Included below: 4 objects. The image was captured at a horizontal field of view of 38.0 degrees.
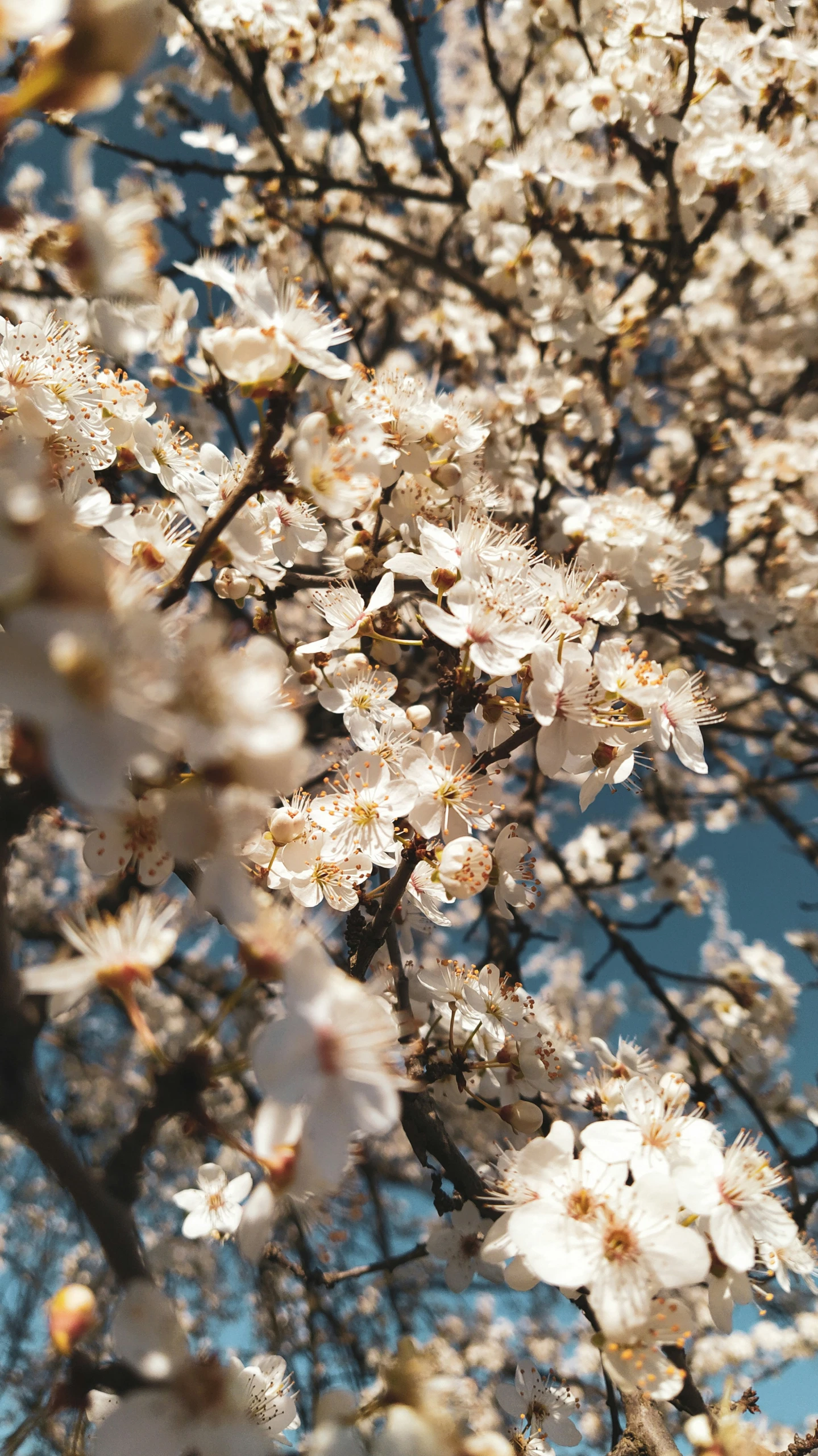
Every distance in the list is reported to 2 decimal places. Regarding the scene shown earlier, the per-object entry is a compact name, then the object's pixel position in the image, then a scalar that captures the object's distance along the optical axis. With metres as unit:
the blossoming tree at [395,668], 0.15
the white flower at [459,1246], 0.26
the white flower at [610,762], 0.22
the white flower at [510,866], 0.24
